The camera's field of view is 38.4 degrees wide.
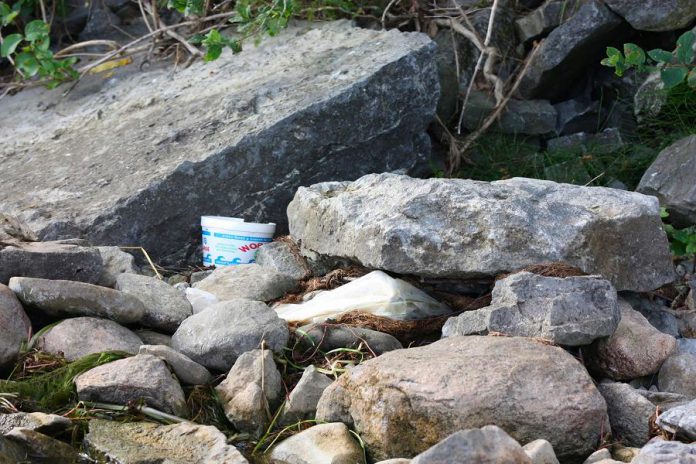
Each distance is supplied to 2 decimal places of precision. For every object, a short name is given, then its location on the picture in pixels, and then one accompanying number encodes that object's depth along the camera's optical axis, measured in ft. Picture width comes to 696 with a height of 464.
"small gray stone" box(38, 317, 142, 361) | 11.48
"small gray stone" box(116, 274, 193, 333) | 12.44
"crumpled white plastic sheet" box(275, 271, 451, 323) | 12.48
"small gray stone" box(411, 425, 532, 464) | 7.99
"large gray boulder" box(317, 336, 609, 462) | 9.45
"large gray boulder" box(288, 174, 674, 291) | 12.31
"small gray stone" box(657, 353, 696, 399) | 11.12
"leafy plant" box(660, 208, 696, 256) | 15.30
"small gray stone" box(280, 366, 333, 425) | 10.62
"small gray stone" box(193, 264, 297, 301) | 13.52
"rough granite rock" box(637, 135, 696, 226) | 15.56
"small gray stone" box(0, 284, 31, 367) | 11.27
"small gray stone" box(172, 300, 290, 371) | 11.42
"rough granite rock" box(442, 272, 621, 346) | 11.07
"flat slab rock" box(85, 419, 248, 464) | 9.75
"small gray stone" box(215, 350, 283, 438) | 10.59
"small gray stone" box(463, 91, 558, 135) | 19.06
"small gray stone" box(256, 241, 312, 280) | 14.47
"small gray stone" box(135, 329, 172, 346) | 12.12
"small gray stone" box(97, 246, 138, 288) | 14.10
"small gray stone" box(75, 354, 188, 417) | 10.46
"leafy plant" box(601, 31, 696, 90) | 14.70
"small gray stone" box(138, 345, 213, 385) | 11.03
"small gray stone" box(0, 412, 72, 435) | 9.91
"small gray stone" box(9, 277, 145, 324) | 11.76
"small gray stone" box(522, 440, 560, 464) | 8.78
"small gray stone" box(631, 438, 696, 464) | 8.39
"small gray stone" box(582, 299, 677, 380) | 11.32
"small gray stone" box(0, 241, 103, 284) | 12.50
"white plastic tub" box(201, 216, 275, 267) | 15.11
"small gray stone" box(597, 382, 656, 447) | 10.10
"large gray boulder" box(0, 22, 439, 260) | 15.28
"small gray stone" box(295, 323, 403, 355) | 11.85
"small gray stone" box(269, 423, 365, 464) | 9.66
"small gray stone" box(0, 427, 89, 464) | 9.60
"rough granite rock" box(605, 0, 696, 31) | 18.19
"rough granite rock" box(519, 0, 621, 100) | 18.62
